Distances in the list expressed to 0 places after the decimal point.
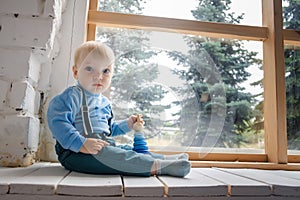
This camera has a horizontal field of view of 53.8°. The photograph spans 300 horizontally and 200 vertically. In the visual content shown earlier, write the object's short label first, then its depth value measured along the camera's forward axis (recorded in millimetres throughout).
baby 815
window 977
